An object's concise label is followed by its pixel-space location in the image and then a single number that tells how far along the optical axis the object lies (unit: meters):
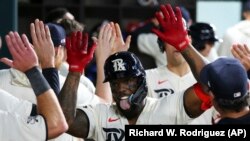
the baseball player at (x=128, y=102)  9.84
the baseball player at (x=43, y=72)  9.81
